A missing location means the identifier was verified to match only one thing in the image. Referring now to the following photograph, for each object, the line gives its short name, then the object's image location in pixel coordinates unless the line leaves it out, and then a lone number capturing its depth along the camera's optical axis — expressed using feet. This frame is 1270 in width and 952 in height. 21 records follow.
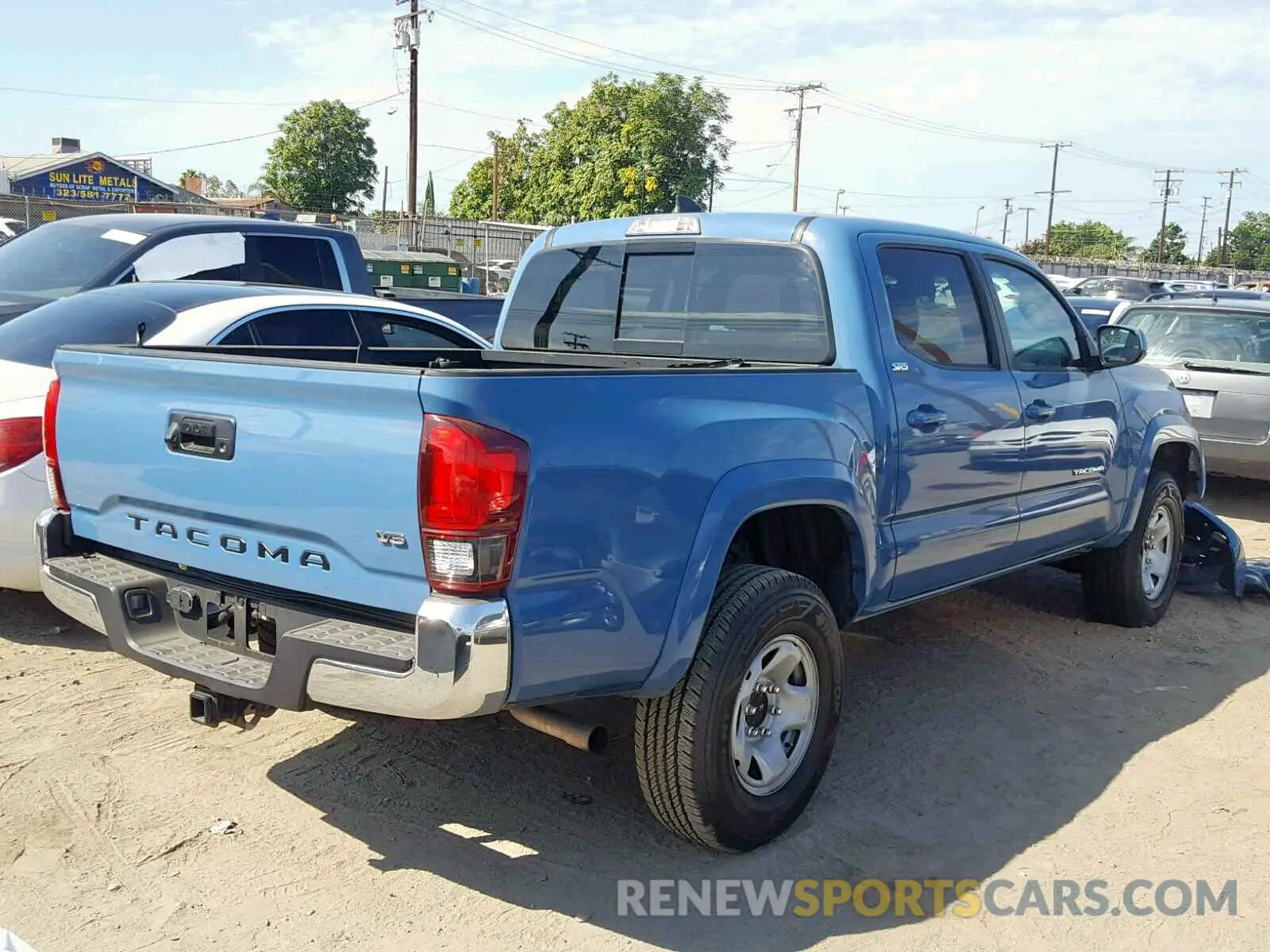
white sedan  16.26
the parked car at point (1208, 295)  42.03
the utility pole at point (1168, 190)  328.29
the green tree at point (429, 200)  303.72
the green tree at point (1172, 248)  372.38
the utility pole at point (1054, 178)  283.79
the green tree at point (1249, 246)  393.29
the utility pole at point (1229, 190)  339.57
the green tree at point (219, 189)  408.18
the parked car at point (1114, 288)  96.17
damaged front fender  22.52
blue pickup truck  9.32
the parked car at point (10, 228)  51.90
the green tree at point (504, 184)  179.93
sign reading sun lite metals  176.45
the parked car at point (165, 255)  24.53
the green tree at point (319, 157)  206.28
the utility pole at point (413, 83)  108.88
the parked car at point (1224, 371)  29.96
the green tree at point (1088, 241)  373.48
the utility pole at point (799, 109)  195.93
